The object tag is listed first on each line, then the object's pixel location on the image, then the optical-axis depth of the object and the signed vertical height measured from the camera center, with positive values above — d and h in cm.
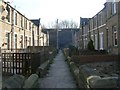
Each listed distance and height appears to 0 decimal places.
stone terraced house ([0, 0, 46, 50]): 1780 +198
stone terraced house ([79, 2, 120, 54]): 1822 +211
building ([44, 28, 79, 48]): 5793 +257
